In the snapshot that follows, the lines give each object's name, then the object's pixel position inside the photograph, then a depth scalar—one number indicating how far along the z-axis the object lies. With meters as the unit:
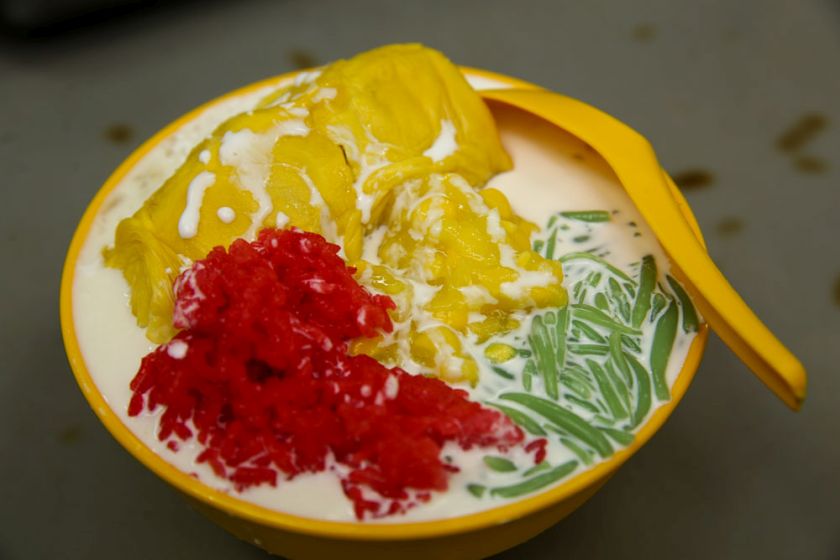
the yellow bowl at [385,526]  0.32
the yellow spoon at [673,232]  0.33
